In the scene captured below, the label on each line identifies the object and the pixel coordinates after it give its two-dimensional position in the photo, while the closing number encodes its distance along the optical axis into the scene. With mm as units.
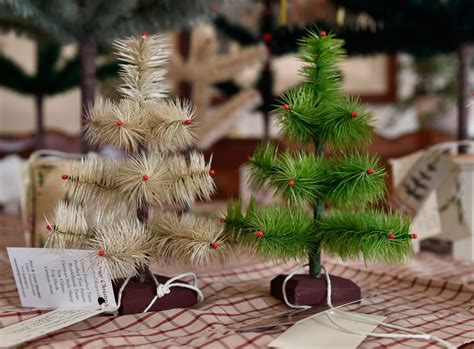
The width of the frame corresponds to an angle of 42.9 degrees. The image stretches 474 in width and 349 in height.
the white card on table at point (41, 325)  508
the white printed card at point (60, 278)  576
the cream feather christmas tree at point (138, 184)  568
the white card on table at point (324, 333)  506
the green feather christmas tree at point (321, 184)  579
